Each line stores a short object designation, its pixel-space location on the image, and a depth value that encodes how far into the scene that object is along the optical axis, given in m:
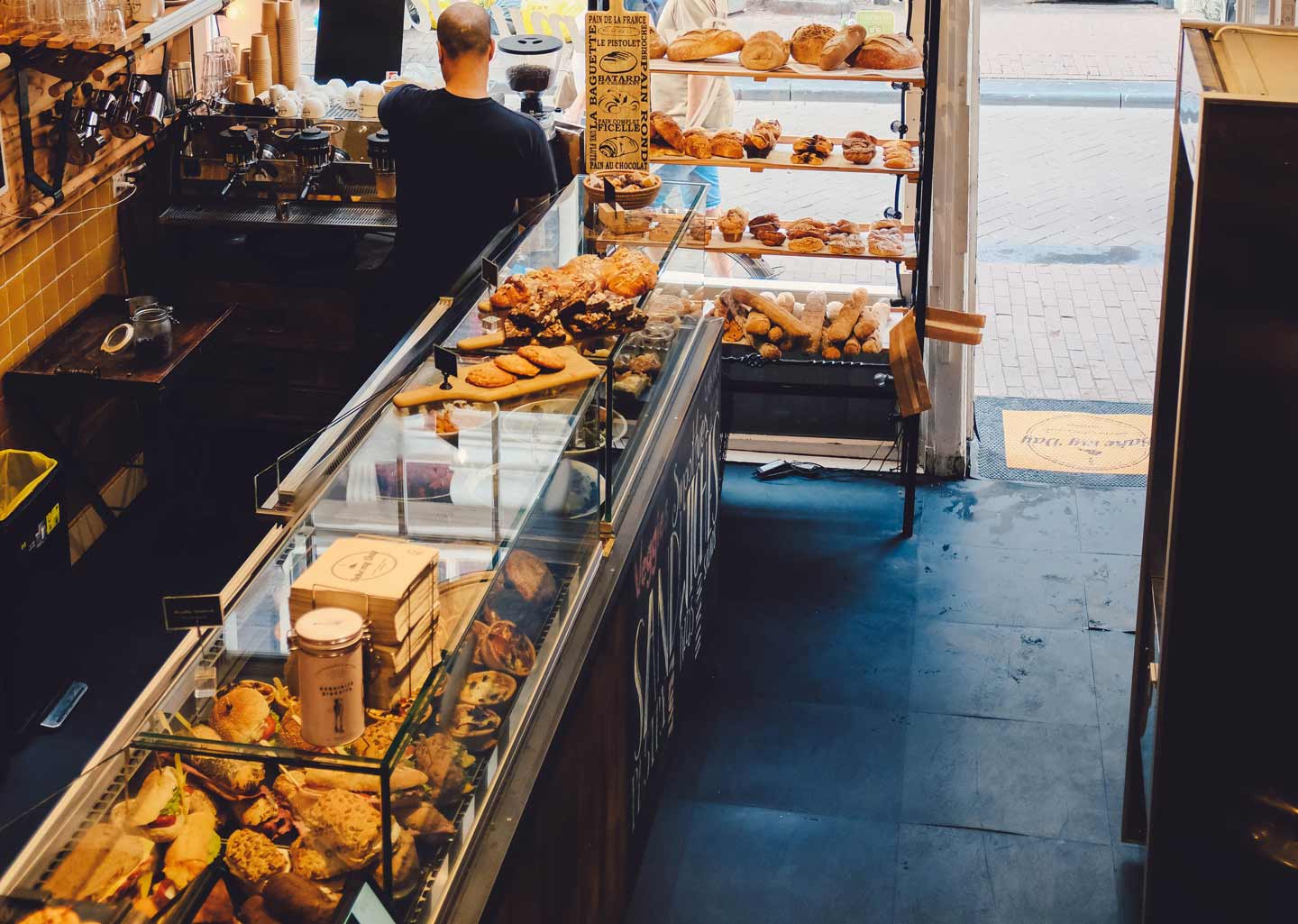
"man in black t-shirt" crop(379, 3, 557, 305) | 4.50
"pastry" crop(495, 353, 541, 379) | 2.96
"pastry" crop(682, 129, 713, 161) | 5.21
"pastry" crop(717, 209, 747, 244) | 5.32
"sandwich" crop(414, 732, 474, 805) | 2.04
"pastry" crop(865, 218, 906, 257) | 5.18
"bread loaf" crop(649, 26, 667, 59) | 5.19
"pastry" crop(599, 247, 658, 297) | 3.62
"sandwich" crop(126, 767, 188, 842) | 1.84
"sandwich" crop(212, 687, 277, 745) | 2.00
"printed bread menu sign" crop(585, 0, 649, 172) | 4.87
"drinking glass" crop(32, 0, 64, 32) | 4.44
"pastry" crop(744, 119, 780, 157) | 5.18
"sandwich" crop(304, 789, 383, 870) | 1.88
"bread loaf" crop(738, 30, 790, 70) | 4.96
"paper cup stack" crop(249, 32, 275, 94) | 5.81
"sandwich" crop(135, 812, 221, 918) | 1.77
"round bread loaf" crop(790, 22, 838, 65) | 5.04
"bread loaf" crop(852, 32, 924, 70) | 4.92
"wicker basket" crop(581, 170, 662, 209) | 4.16
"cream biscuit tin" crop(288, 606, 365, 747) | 1.90
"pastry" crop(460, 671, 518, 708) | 2.24
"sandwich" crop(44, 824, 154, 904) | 1.73
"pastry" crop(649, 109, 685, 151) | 5.24
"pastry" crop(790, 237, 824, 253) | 5.21
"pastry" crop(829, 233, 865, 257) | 5.20
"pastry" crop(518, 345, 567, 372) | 3.00
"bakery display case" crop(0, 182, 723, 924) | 1.81
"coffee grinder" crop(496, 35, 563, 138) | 5.57
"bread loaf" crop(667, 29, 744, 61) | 5.09
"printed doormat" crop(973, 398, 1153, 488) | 5.80
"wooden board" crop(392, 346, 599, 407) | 2.84
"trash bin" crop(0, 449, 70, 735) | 3.91
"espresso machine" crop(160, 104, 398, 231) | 5.54
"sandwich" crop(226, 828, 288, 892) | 1.84
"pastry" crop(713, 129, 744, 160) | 5.21
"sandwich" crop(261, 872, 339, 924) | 1.80
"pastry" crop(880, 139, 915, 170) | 5.10
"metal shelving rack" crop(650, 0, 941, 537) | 4.87
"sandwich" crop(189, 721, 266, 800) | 1.94
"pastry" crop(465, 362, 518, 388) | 2.91
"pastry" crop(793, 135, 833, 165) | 5.20
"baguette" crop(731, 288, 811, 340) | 5.28
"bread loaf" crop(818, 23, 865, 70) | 4.93
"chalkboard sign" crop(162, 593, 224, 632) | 1.95
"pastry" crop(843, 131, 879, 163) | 5.14
